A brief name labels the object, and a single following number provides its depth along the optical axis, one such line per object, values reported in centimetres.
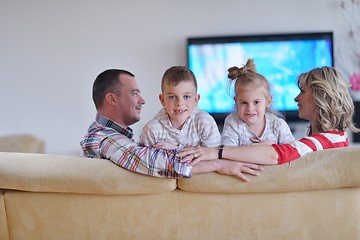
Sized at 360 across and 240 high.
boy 202
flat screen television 502
